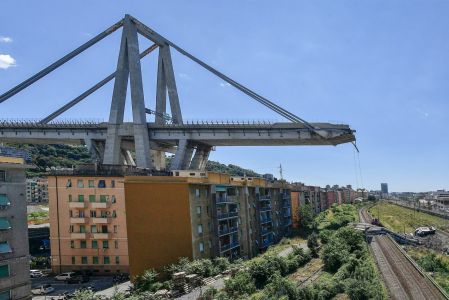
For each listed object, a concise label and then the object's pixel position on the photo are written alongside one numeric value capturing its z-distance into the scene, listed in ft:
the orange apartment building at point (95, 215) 161.89
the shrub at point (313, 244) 164.25
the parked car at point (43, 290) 140.56
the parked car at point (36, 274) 168.11
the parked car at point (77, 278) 154.51
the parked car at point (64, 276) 156.44
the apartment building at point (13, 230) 78.23
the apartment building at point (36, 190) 434.30
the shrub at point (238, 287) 100.80
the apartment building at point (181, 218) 122.42
